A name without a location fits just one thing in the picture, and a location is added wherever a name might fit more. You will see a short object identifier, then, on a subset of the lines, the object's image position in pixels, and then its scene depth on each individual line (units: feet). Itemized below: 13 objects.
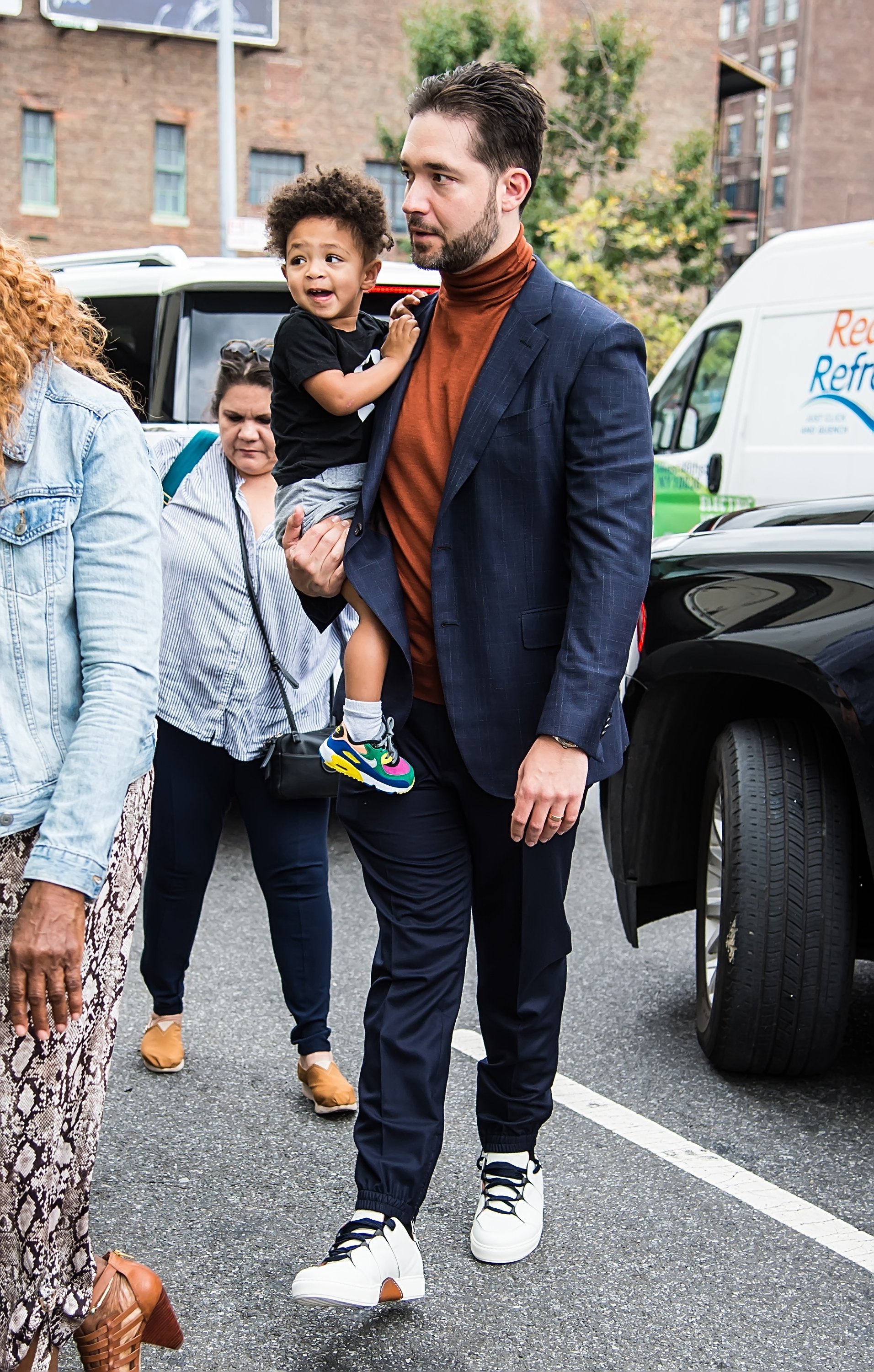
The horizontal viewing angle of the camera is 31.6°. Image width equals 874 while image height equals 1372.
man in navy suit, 8.54
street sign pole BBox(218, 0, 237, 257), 60.39
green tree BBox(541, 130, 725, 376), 65.36
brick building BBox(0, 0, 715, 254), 97.55
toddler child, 9.16
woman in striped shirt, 12.32
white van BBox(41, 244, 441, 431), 20.71
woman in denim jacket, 6.97
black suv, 11.34
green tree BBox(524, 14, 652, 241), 82.48
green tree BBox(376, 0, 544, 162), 86.28
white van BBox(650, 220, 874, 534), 28.02
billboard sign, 95.71
